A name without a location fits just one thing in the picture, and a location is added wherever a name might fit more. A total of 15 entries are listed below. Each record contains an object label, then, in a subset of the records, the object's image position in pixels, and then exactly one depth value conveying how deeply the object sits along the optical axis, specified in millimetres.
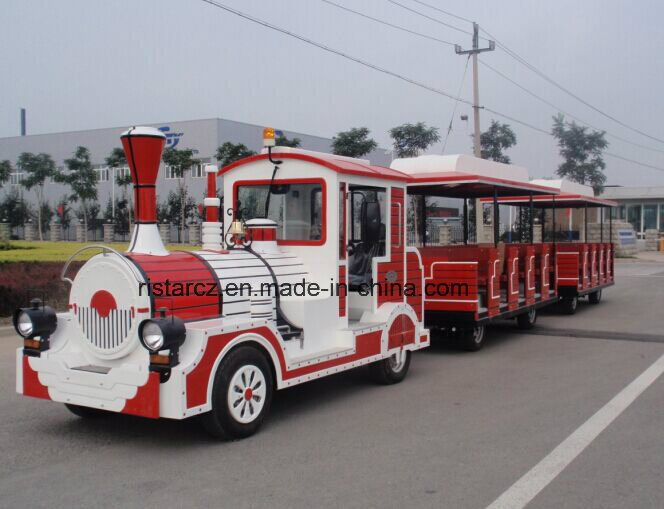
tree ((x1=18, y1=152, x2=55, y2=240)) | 43219
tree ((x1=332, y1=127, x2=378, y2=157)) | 25328
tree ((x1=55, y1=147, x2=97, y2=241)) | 39938
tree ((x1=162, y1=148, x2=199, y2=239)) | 32094
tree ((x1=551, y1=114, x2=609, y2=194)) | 41062
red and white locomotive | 5074
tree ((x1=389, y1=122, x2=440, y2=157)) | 25641
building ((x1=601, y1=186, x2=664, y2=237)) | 49062
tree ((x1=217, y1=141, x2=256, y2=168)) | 25805
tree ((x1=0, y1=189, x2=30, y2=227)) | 46344
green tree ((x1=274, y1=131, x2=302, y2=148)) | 26000
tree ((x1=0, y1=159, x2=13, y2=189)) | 44938
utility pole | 24828
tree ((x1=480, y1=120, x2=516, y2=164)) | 34312
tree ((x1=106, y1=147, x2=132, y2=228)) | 36469
